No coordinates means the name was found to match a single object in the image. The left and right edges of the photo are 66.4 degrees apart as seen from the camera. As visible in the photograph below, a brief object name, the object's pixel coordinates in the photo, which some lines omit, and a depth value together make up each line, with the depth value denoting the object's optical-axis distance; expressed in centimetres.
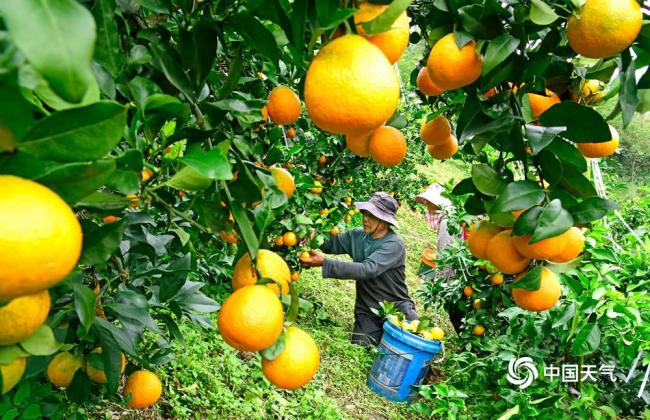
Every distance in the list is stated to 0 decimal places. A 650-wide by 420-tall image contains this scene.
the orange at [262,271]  69
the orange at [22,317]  43
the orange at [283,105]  108
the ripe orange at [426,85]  91
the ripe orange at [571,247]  85
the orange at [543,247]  77
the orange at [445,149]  114
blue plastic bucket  291
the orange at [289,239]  280
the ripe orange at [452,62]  70
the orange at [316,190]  297
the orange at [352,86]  50
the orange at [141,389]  128
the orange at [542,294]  94
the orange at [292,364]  68
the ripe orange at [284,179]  92
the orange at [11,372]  54
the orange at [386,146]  96
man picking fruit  357
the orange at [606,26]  62
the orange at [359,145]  100
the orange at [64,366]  104
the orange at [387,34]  57
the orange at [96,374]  109
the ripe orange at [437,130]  108
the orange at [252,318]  63
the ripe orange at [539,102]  85
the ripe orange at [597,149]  87
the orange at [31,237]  34
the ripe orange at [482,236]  91
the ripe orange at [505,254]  85
